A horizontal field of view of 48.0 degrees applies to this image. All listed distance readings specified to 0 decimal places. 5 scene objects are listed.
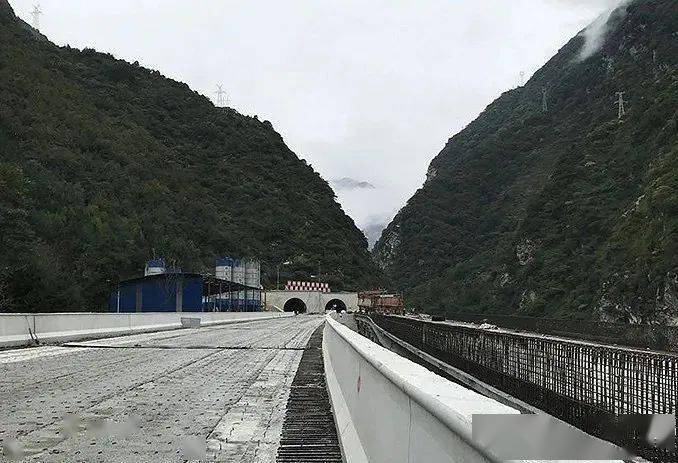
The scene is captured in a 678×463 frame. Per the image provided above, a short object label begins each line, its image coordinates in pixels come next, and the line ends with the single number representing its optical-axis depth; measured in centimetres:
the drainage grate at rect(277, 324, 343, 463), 756
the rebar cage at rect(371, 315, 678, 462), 1259
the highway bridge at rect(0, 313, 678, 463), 367
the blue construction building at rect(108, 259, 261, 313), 7194
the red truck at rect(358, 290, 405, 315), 10888
